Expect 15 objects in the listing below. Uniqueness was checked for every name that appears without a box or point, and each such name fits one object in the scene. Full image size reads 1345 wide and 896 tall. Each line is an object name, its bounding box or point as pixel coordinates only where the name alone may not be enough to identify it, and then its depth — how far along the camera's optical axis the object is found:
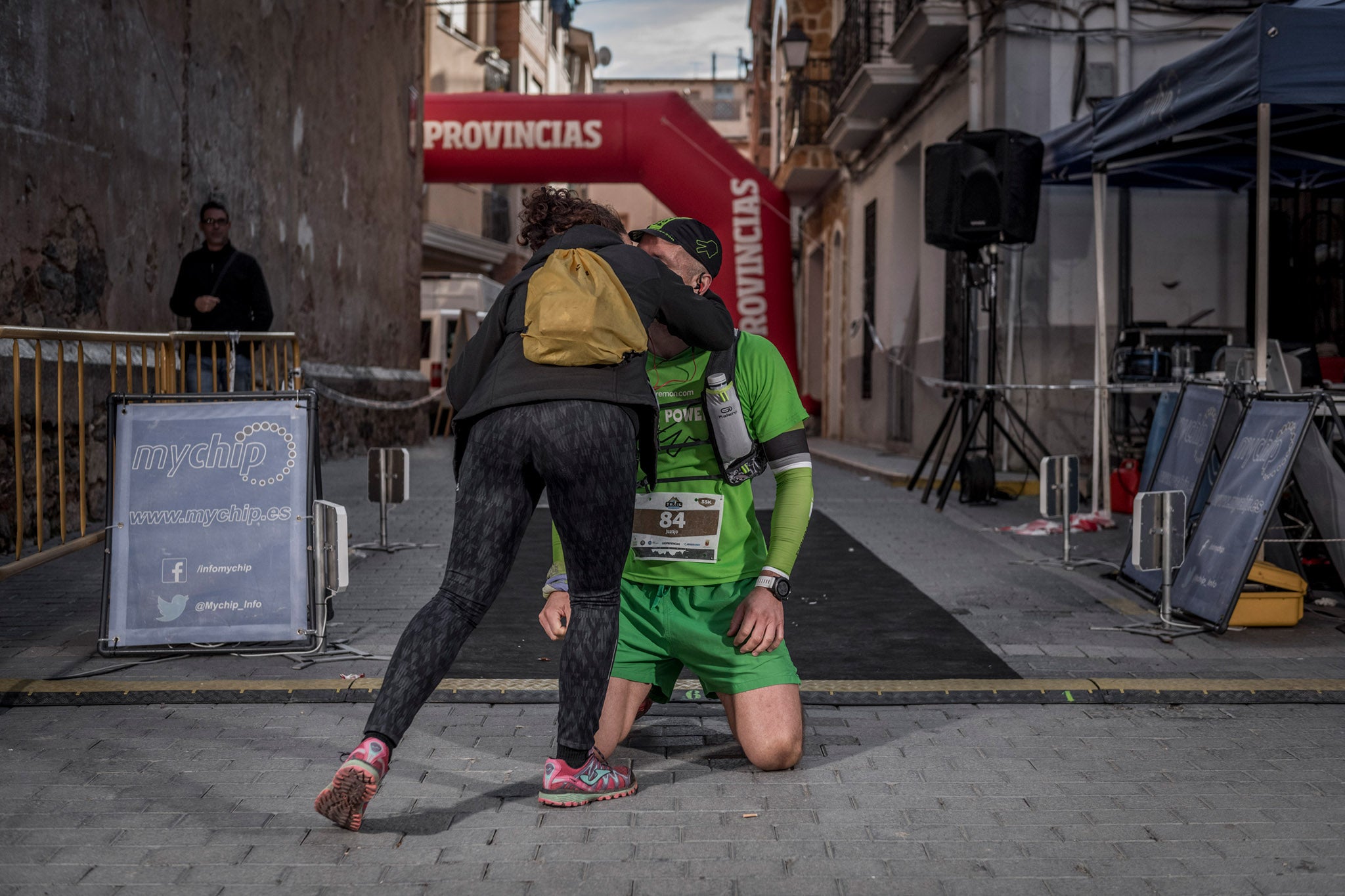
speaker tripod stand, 10.44
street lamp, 21.69
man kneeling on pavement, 3.66
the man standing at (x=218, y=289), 9.21
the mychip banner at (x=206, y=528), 5.04
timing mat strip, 4.52
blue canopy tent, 6.42
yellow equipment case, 5.76
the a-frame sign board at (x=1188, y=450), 6.38
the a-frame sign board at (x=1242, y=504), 5.62
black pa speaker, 10.03
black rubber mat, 4.98
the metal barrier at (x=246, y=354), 7.41
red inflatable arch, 19.98
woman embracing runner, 3.17
